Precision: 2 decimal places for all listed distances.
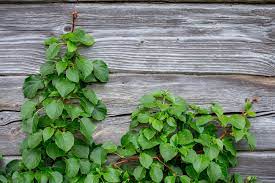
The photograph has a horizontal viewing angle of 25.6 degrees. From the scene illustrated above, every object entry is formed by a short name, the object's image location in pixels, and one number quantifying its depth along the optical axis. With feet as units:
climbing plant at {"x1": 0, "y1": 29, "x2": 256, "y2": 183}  5.57
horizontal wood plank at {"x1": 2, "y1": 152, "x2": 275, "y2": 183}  5.94
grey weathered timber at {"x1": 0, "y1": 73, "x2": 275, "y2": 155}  5.76
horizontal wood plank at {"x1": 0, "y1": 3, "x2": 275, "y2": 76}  5.67
